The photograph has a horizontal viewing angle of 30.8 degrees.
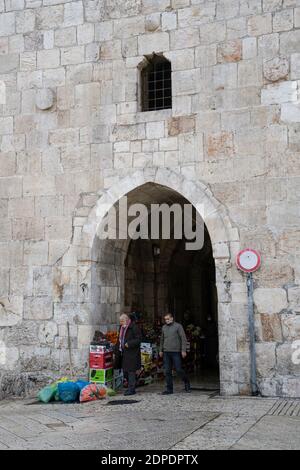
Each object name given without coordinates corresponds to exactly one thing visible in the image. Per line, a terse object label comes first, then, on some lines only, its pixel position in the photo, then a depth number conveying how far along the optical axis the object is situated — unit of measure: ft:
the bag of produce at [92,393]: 23.88
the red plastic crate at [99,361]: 25.81
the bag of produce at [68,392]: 24.10
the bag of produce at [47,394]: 24.62
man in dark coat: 25.43
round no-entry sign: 23.79
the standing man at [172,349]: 25.18
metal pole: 23.26
